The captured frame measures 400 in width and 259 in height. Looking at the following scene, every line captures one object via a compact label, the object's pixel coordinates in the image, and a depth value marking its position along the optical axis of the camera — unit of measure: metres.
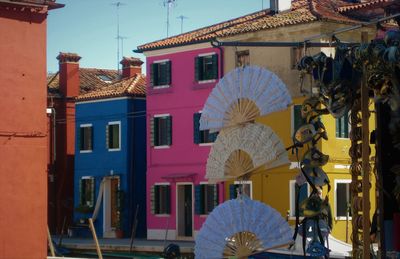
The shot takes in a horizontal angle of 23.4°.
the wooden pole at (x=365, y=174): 9.77
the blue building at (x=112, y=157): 36.41
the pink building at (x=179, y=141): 33.31
